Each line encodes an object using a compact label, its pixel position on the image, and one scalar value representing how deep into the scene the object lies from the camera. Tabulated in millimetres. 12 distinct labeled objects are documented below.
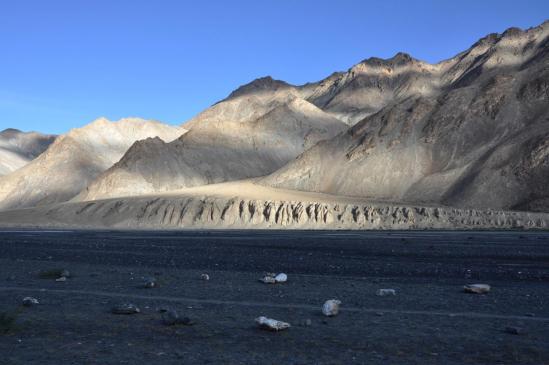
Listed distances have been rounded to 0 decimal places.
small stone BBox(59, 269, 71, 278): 14906
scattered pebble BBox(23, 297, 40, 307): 10305
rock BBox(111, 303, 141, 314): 9398
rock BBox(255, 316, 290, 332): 8078
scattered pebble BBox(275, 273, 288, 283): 13570
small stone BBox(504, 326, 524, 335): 7922
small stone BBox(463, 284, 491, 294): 11672
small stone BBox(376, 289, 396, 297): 11547
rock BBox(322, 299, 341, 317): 9250
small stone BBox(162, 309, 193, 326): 8523
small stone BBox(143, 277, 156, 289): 12844
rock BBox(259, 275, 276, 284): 13484
